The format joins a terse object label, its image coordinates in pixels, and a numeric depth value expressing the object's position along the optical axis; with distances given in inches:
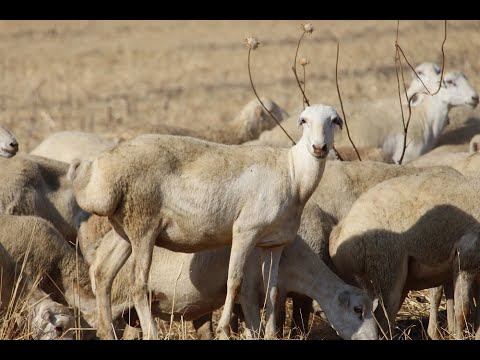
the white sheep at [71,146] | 945.5
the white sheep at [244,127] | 1058.1
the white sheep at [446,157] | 870.4
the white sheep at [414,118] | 1090.1
